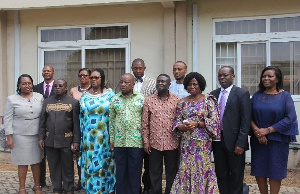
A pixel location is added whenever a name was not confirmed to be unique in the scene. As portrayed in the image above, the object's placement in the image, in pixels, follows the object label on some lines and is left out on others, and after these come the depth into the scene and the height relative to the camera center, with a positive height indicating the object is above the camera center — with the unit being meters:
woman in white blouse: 5.05 -0.48
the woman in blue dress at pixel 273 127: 4.18 -0.44
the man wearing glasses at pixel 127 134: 4.50 -0.56
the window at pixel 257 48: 7.33 +0.93
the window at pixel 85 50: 8.37 +1.00
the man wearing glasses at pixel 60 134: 4.96 -0.61
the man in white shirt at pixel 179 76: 5.19 +0.22
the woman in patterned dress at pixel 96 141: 4.70 -0.68
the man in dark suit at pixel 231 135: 4.27 -0.54
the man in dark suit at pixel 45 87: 5.80 +0.06
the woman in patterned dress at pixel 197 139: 4.18 -0.58
